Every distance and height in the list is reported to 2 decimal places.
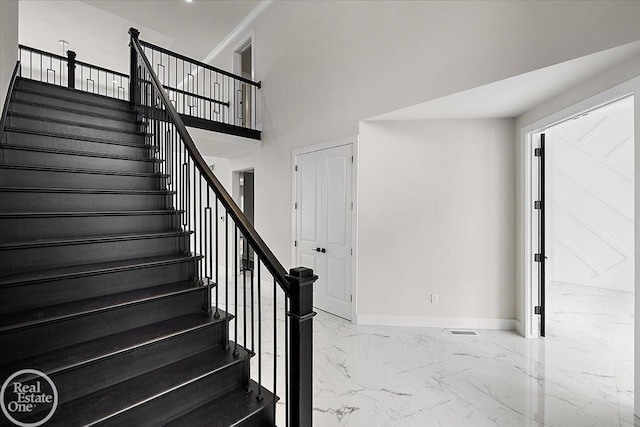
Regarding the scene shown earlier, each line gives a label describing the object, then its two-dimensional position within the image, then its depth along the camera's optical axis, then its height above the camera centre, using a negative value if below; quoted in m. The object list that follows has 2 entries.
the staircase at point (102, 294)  1.39 -0.51
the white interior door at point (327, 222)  3.68 -0.16
